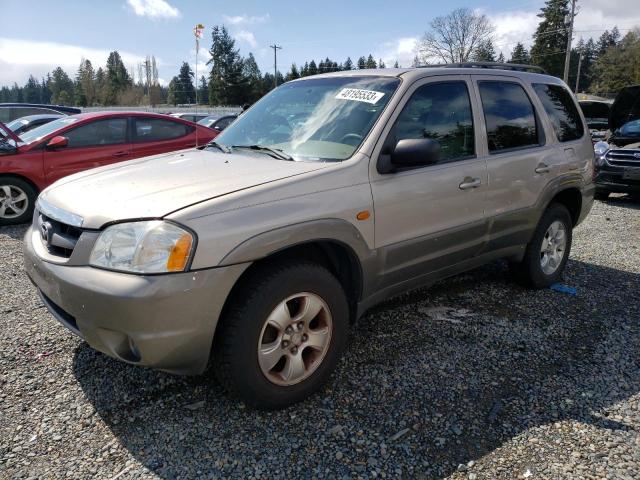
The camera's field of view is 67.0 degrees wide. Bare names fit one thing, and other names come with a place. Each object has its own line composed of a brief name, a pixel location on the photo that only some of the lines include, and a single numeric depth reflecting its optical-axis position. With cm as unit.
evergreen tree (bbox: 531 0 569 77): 6012
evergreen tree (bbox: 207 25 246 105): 6012
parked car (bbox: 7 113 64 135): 1002
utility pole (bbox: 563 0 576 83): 3566
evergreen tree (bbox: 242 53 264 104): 6131
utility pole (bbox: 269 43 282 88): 6556
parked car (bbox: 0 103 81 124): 1384
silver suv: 216
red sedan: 672
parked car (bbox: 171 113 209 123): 1743
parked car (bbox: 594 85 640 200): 839
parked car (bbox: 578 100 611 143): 1134
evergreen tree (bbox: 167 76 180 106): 8419
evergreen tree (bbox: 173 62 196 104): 8456
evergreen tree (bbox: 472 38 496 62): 5712
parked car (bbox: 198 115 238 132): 1469
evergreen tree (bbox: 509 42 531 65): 6969
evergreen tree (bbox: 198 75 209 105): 7520
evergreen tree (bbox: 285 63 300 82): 7106
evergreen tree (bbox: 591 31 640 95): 5295
